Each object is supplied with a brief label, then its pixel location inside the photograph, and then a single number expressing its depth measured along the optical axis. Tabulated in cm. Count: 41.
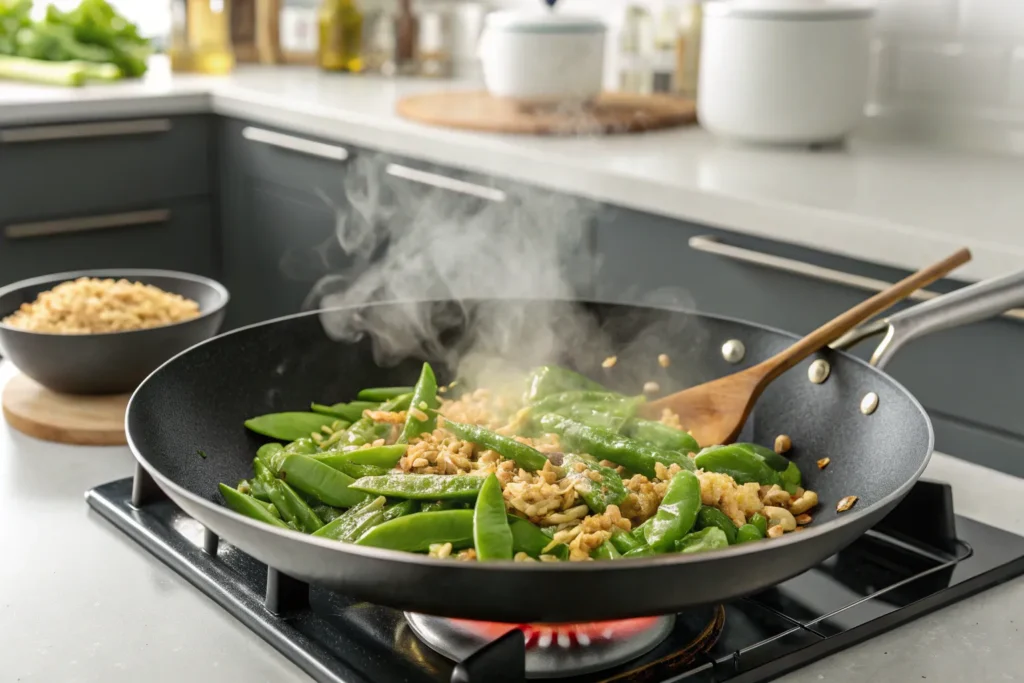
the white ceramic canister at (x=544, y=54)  241
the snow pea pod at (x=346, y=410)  114
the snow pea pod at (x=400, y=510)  87
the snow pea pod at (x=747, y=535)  88
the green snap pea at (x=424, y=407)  104
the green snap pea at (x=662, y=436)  104
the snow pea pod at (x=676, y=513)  84
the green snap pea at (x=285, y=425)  106
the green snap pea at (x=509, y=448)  94
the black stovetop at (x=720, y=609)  76
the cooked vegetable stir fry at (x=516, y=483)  83
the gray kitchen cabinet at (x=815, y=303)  165
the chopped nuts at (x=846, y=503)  93
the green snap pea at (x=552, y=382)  115
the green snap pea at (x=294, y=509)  91
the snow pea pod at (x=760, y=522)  90
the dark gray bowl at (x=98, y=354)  123
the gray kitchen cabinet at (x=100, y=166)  283
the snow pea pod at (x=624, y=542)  85
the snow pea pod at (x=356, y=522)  86
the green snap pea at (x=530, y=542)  82
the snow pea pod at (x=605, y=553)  83
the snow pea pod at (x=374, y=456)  96
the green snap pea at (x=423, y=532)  81
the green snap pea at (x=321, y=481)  92
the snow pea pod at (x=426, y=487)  87
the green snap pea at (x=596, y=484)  88
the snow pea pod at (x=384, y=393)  116
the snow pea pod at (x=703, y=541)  83
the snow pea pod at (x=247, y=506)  88
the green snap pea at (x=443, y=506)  87
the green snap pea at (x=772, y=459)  105
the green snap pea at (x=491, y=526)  78
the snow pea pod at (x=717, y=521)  88
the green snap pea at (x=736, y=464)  98
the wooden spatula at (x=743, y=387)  104
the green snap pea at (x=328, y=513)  93
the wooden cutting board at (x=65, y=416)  119
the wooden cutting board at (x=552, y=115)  238
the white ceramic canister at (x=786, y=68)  215
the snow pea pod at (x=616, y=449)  98
